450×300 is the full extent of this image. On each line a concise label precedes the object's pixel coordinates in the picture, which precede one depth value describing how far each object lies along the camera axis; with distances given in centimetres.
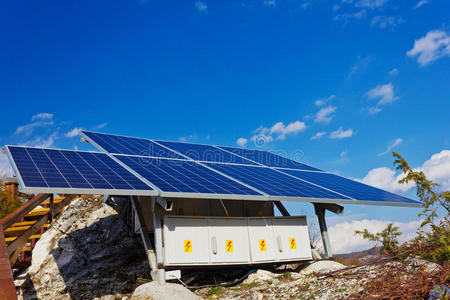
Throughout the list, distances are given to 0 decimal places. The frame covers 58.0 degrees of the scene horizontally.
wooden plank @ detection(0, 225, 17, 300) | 587
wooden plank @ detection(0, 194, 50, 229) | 1264
